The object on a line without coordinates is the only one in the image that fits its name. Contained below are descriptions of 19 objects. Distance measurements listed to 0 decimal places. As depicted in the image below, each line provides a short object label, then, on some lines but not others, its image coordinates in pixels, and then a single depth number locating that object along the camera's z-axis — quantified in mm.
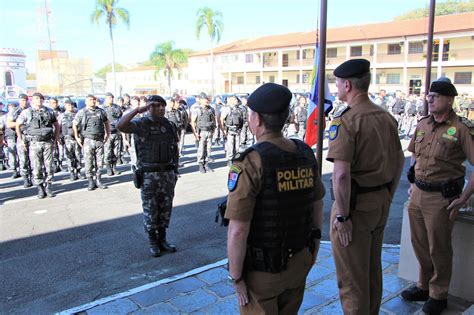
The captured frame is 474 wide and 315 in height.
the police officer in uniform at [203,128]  10211
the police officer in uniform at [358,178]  2555
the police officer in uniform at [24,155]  8297
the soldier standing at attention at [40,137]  7590
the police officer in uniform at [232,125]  10391
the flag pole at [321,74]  3543
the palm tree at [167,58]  56281
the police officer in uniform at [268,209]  1936
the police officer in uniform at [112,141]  9820
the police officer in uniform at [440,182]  3127
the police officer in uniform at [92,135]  8406
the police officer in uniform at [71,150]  9336
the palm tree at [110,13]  30219
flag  3906
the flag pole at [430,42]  4625
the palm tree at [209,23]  38125
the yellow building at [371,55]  34750
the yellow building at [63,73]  58750
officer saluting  4715
